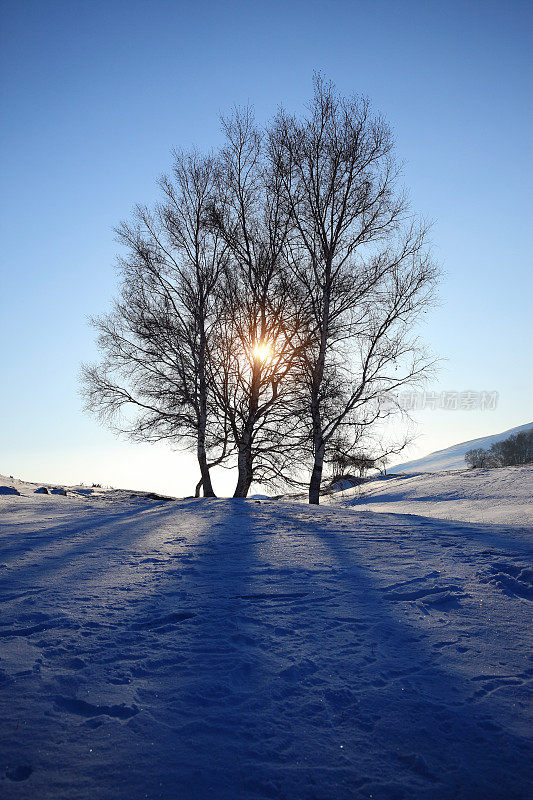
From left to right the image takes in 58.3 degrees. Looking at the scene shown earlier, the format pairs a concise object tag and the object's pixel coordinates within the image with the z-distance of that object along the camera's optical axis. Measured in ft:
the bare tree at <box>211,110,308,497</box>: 43.73
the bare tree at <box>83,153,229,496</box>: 45.34
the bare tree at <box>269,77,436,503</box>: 39.06
